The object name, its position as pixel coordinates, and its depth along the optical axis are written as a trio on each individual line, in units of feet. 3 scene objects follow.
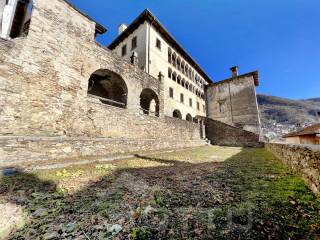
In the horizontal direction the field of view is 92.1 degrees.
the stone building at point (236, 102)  69.92
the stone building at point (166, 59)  58.44
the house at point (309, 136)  44.99
